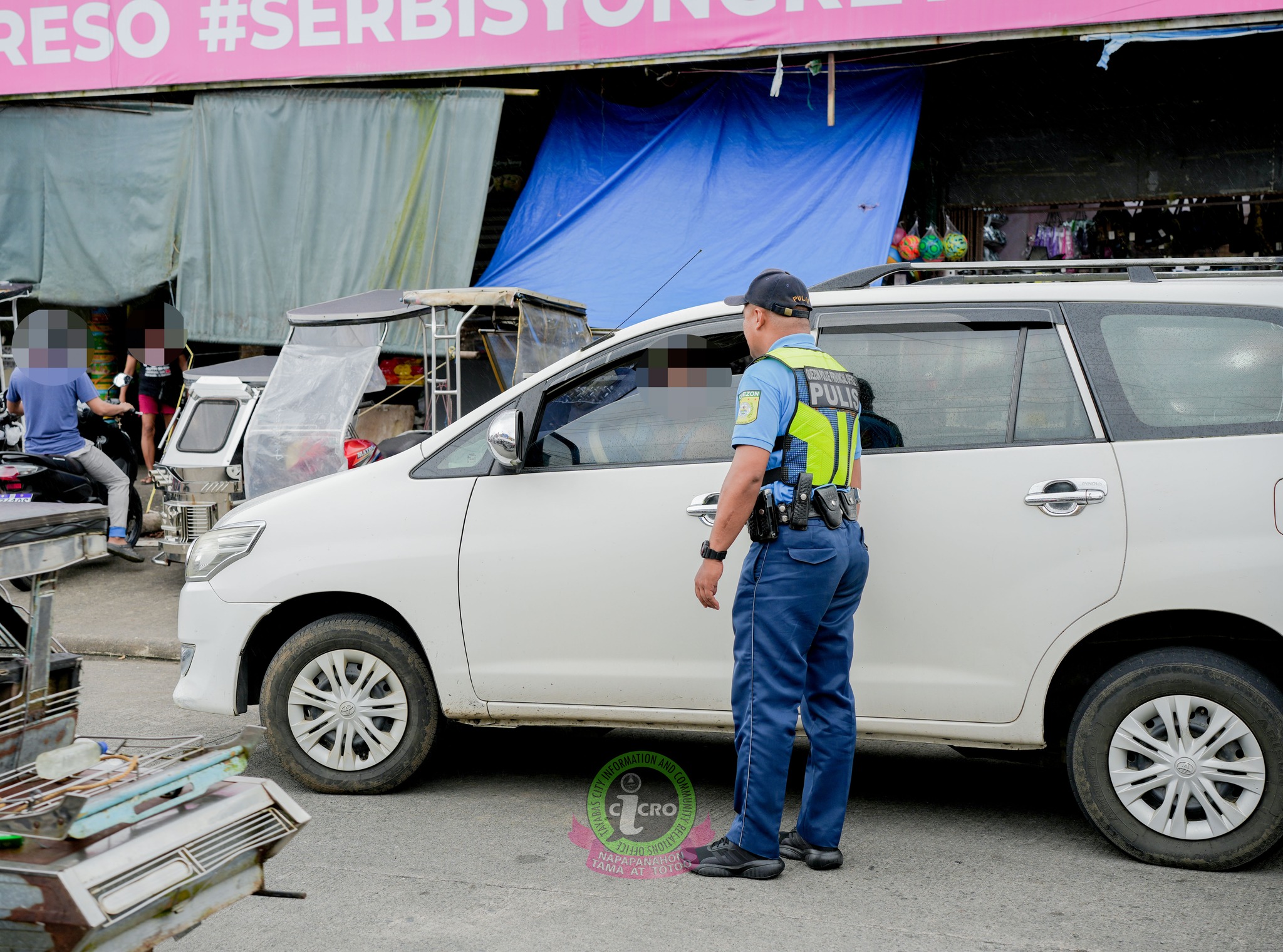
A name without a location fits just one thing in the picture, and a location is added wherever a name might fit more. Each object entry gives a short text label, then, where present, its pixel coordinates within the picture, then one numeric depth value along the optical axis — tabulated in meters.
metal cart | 2.52
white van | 4.00
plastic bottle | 2.77
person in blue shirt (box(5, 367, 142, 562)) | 8.76
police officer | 3.85
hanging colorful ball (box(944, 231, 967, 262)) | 10.27
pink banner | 9.34
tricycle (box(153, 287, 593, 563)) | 8.16
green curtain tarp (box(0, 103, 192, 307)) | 11.52
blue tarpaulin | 9.80
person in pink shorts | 11.42
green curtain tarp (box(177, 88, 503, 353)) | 10.78
